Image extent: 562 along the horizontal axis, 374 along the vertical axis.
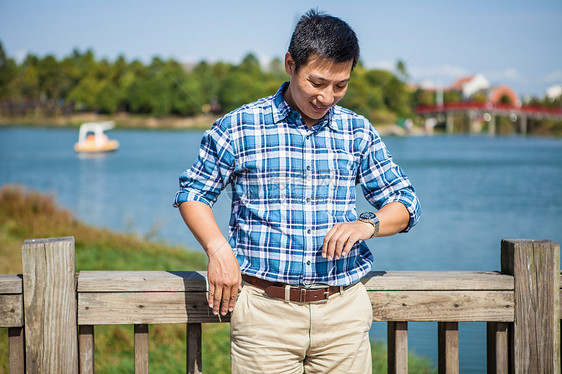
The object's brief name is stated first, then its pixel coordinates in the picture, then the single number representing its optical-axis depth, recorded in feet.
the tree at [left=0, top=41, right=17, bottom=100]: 248.73
